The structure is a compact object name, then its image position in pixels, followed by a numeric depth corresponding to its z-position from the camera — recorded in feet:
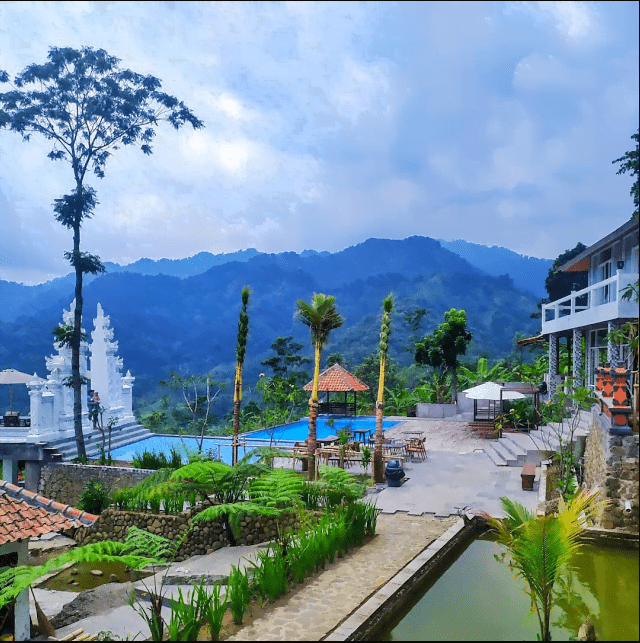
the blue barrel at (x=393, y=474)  34.99
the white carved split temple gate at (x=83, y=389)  46.73
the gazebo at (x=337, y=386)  65.82
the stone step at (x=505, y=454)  39.93
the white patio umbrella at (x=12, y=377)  52.29
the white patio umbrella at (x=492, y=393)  49.32
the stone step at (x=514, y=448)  39.70
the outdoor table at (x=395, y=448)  41.66
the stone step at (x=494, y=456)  40.32
